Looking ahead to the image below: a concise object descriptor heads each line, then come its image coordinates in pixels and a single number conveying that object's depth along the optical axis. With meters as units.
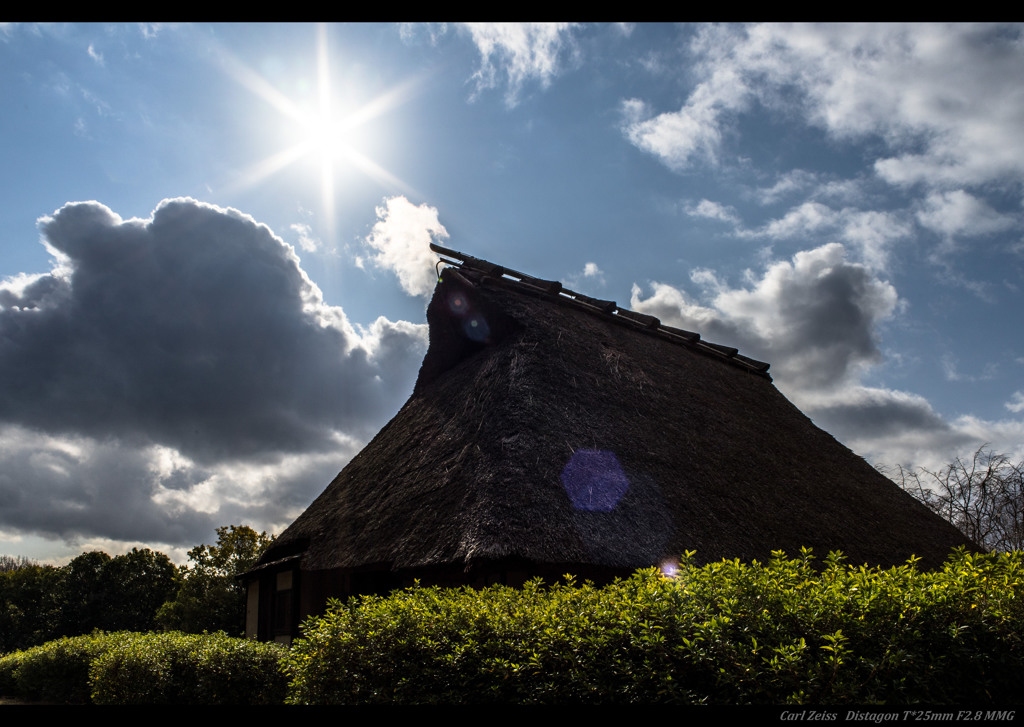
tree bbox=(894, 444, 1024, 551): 20.75
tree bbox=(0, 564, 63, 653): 33.66
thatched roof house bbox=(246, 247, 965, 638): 6.74
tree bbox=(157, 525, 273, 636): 22.77
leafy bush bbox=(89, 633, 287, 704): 8.83
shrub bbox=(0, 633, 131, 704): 13.74
